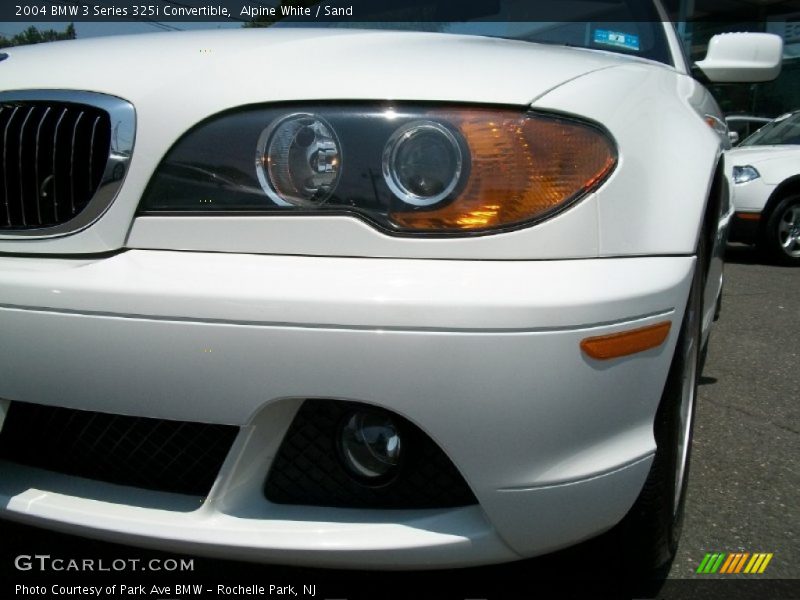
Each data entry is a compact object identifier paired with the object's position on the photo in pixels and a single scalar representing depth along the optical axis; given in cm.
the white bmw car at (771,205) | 721
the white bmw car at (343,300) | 128
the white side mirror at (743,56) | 287
